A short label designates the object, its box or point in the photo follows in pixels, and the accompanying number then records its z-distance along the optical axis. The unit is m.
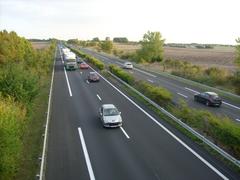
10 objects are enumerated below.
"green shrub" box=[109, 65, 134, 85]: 25.68
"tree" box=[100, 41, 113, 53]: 87.52
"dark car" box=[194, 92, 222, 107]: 19.27
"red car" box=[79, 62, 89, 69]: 40.34
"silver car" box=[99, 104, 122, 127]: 13.61
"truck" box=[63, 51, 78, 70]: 38.50
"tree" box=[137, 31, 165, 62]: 52.94
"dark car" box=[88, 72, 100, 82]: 28.50
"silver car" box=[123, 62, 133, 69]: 43.15
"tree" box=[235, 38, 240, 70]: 25.19
